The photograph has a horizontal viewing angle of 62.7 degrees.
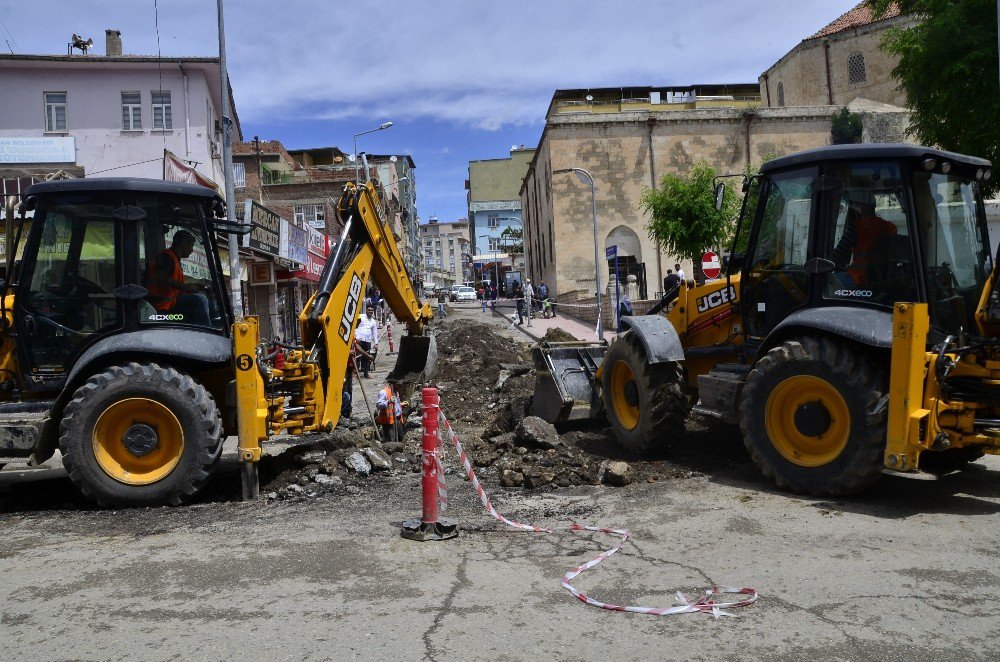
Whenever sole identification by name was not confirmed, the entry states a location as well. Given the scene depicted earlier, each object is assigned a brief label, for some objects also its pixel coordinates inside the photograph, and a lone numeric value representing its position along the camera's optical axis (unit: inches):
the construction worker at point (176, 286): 278.5
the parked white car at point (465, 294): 2556.6
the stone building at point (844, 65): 1689.2
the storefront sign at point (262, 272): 986.1
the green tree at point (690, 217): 1137.4
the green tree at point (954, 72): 561.3
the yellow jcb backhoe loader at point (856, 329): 228.7
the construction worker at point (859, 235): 256.7
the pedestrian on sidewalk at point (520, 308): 1261.1
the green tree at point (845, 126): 1585.9
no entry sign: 375.6
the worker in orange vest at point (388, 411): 358.9
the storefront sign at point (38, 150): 922.1
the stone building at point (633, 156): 1654.8
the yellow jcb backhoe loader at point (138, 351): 259.8
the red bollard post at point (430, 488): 223.8
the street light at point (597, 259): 855.5
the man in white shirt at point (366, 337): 729.6
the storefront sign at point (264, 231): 741.9
